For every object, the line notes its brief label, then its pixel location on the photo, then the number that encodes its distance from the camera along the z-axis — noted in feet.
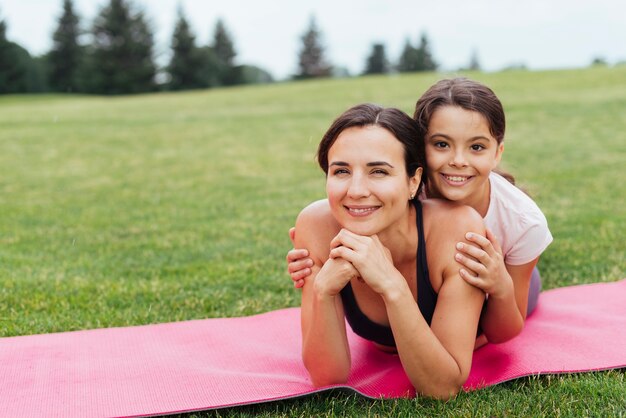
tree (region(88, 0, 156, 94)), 177.99
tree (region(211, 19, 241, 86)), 206.18
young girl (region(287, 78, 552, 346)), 10.48
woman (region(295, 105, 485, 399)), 9.60
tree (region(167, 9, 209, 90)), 189.37
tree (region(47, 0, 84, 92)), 187.93
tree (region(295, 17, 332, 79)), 266.77
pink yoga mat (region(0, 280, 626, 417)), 10.59
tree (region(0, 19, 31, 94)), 175.22
